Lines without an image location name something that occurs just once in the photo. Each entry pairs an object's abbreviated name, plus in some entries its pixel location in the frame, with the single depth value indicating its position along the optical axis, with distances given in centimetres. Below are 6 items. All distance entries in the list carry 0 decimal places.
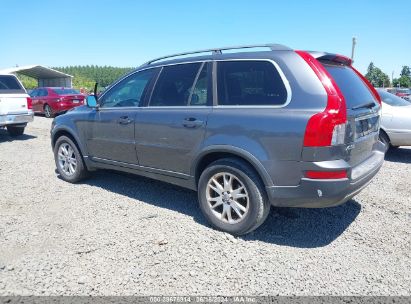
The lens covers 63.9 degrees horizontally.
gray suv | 291
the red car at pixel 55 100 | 1550
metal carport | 2869
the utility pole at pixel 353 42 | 1922
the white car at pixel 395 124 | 654
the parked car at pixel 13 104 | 884
